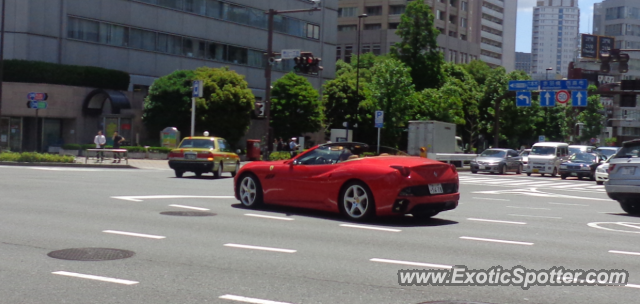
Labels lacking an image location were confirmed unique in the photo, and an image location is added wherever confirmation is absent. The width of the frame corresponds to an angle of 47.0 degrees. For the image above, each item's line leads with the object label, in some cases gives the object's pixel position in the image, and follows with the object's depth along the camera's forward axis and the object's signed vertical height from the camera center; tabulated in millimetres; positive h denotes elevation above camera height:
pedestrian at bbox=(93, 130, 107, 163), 34875 -696
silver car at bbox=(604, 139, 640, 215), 15477 -548
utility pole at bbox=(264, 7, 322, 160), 34906 +2740
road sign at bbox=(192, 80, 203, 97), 35188 +2281
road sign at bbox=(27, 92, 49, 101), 36688 +1612
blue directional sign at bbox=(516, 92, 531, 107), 47706 +3140
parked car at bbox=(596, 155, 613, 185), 31714 -937
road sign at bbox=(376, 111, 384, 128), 41031 +1296
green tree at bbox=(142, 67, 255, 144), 45906 +1972
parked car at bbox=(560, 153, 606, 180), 36938 -820
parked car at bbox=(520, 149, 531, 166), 49250 -541
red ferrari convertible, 12148 -744
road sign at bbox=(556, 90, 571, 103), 44625 +3228
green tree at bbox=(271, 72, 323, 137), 52219 +2125
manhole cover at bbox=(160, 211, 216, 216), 13266 -1437
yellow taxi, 25312 -771
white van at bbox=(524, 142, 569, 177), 40812 -569
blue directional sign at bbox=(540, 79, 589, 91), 44781 +3978
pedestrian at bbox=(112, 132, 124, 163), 37562 -496
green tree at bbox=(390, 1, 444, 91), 68500 +9043
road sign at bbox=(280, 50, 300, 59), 32934 +3809
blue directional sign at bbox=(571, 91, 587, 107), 45028 +3173
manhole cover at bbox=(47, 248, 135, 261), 8633 -1492
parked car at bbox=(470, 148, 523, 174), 41516 -885
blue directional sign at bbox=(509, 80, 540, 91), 46125 +3927
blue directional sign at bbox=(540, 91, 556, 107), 45781 +3134
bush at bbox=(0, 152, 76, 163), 32250 -1315
